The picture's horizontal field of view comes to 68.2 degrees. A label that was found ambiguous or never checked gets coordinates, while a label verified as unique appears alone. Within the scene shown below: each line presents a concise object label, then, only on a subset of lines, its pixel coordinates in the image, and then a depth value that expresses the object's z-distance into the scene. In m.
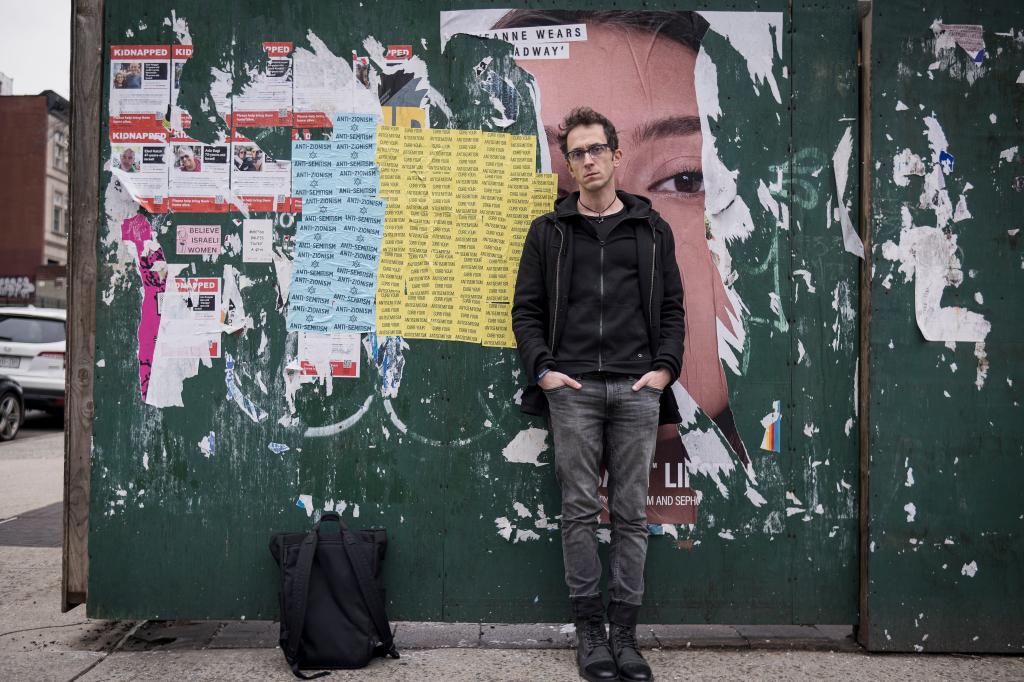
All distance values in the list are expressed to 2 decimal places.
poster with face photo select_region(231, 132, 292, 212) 3.57
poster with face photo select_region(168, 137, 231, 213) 3.57
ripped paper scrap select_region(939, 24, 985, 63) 3.52
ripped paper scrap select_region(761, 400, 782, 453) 3.57
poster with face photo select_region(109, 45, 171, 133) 3.57
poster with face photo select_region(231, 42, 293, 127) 3.58
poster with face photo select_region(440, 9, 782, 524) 3.57
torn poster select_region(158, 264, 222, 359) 3.56
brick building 35.69
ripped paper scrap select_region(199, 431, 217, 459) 3.56
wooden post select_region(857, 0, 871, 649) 3.49
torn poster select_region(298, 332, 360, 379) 3.57
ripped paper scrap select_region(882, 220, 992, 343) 3.50
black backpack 3.19
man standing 3.27
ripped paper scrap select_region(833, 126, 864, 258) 3.57
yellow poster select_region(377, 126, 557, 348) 3.58
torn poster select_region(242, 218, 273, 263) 3.57
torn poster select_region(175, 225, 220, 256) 3.57
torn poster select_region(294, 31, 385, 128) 3.57
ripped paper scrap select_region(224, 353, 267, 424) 3.57
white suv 10.93
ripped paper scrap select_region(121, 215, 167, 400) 3.56
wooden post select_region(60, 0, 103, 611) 3.54
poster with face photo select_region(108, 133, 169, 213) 3.56
